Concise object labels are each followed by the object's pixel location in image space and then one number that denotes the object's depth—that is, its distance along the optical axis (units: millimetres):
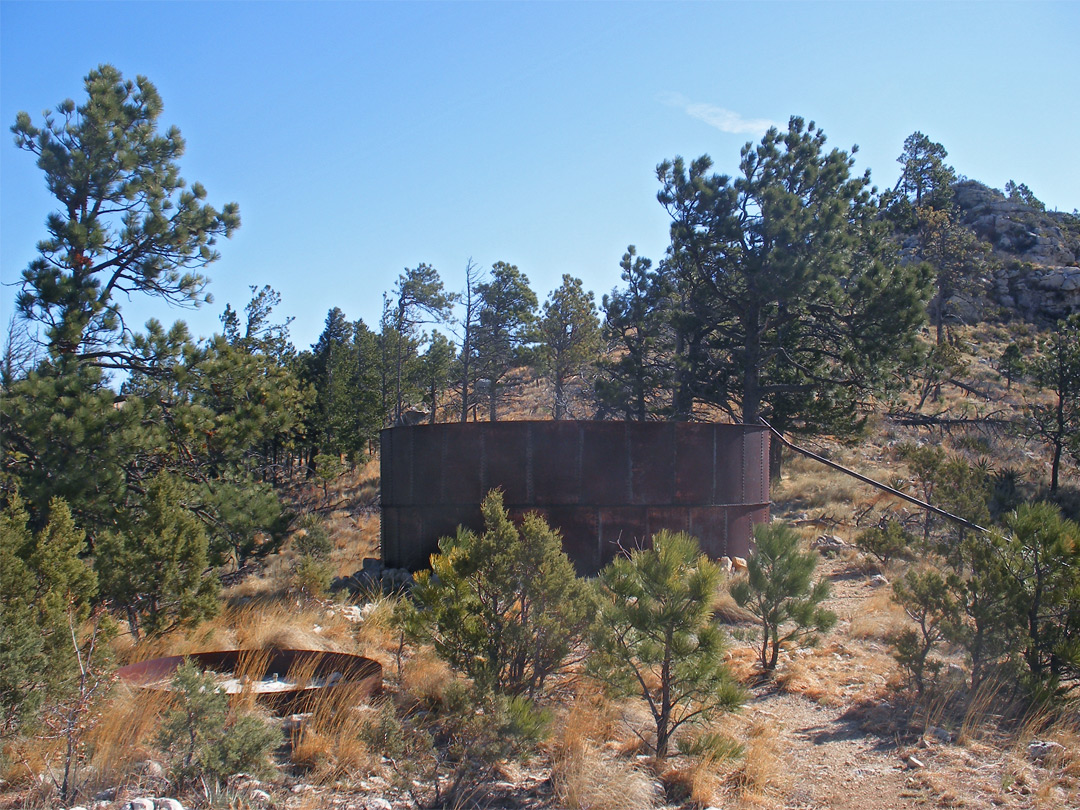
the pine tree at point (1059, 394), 25031
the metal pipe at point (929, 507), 9177
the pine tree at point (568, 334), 33938
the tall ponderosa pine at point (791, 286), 18688
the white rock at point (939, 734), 6559
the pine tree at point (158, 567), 8188
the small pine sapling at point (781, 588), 8148
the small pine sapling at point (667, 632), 6082
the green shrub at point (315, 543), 18516
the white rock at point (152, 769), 5301
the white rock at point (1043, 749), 6137
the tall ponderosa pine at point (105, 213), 12156
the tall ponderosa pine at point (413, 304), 37281
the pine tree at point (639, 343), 23000
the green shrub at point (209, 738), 5043
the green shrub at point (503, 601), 6223
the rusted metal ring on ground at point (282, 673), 6578
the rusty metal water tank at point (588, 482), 12555
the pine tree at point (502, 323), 34719
